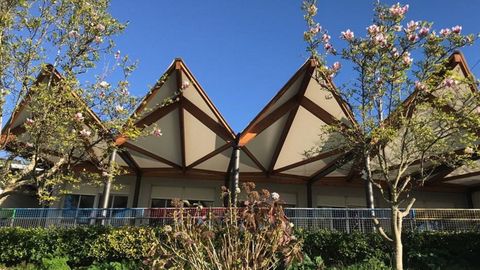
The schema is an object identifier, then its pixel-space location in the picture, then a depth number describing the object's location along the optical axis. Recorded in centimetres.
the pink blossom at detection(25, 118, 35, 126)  688
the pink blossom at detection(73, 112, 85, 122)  718
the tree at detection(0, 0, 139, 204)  676
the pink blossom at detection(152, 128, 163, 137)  902
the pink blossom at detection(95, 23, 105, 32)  724
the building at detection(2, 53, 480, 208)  1289
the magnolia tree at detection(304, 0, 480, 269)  726
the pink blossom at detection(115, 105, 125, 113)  789
